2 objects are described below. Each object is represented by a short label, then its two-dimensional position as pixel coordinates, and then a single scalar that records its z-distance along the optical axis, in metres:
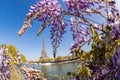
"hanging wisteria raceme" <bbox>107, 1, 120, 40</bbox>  0.45
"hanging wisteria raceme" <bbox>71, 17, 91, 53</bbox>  0.77
